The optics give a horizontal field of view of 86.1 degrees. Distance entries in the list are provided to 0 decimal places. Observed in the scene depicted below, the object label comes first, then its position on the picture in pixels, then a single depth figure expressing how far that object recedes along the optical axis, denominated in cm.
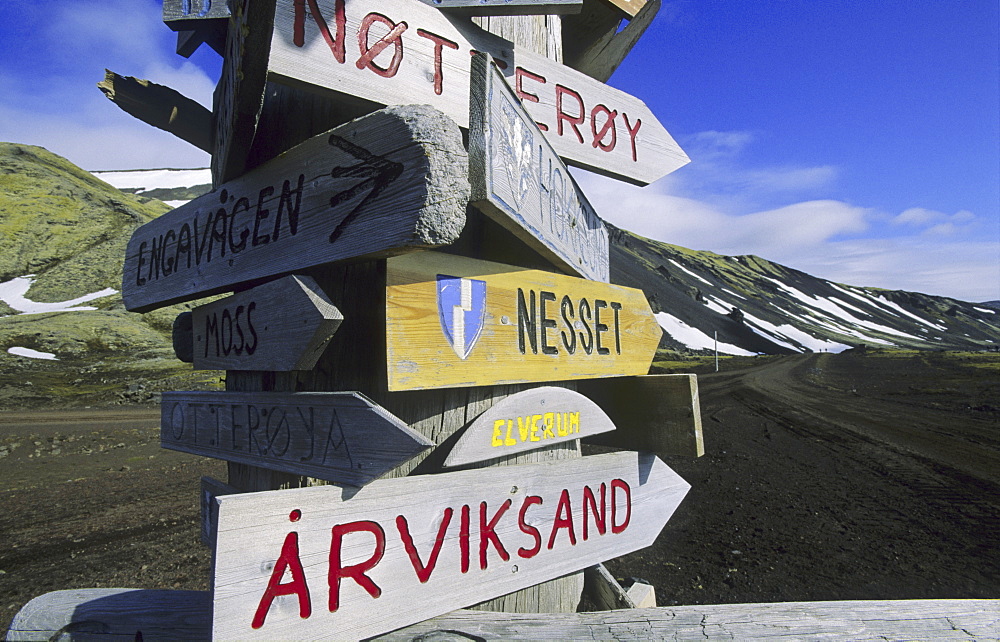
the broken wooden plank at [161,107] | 179
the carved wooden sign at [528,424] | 127
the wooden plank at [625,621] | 122
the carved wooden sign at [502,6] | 132
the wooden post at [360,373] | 124
